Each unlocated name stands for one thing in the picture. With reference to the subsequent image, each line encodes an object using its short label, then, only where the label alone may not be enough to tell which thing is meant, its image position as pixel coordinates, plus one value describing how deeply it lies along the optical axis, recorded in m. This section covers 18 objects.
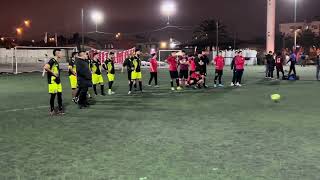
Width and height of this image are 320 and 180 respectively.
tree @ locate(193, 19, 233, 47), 97.63
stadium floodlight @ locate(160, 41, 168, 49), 93.89
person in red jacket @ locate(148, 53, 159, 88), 20.58
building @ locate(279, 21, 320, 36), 118.81
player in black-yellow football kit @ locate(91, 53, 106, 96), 16.78
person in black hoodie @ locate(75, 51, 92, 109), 12.79
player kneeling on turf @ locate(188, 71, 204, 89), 20.02
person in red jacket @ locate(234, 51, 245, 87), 21.03
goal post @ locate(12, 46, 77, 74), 39.34
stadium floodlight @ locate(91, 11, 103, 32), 56.67
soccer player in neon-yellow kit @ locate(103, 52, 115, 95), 17.73
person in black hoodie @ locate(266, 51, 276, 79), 27.02
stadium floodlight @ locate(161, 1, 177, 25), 51.44
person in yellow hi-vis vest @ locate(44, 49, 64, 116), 11.45
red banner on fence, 43.88
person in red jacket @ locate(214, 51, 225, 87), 21.05
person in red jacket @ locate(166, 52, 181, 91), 19.92
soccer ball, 14.60
